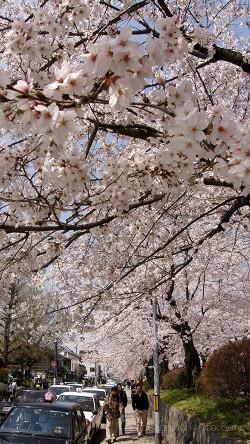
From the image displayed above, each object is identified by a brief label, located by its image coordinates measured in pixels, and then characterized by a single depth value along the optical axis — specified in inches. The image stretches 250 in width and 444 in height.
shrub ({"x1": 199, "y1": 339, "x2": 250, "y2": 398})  382.0
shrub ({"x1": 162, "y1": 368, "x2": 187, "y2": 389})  717.3
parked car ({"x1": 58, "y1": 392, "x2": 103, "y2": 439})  575.2
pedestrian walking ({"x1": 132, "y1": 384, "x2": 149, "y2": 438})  592.4
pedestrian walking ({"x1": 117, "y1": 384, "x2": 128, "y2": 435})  642.8
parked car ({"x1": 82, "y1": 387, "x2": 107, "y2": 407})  933.2
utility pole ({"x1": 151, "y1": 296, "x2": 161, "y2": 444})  451.5
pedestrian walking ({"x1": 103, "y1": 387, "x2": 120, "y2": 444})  565.0
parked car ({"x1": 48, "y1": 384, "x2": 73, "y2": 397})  912.3
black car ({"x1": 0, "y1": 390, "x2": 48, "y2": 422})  722.6
